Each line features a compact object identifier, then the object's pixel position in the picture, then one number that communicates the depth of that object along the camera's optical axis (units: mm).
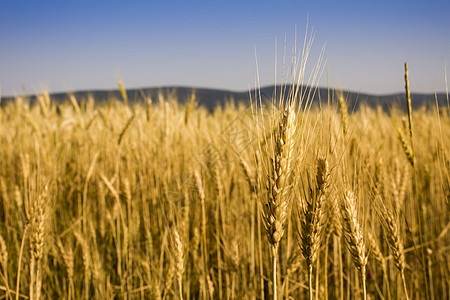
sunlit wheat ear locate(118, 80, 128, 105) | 1045
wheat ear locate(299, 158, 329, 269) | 448
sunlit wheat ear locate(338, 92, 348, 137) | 612
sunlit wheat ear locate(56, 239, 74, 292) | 615
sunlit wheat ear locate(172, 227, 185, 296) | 532
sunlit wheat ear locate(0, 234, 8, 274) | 590
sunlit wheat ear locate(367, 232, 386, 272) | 572
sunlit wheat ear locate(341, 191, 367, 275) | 471
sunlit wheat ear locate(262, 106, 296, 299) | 433
